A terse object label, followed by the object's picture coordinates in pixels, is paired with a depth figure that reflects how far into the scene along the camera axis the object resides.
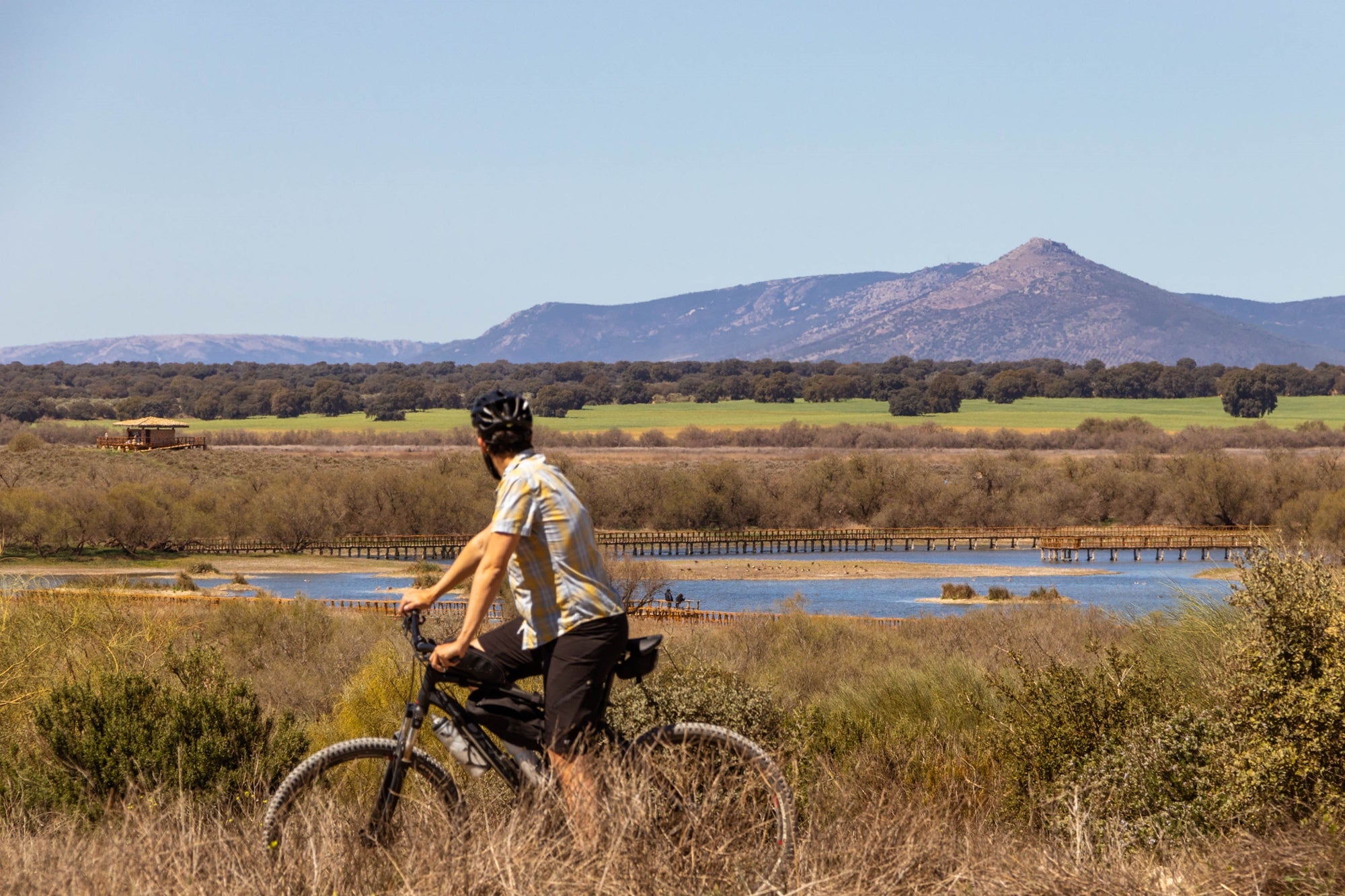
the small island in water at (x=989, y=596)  109.12
